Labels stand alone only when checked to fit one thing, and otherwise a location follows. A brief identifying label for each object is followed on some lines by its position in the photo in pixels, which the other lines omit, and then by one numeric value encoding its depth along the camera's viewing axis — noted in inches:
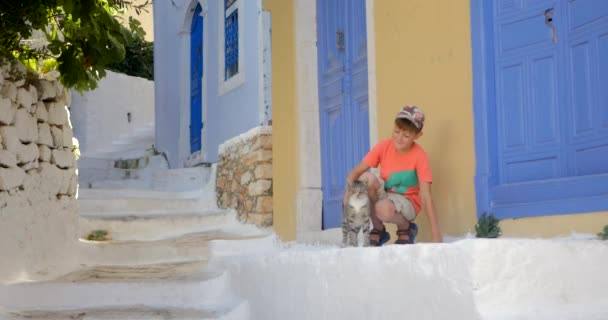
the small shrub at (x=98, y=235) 318.0
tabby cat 190.4
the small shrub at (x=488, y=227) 183.8
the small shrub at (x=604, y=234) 160.4
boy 192.7
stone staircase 200.7
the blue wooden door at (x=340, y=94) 255.6
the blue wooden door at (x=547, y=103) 174.7
